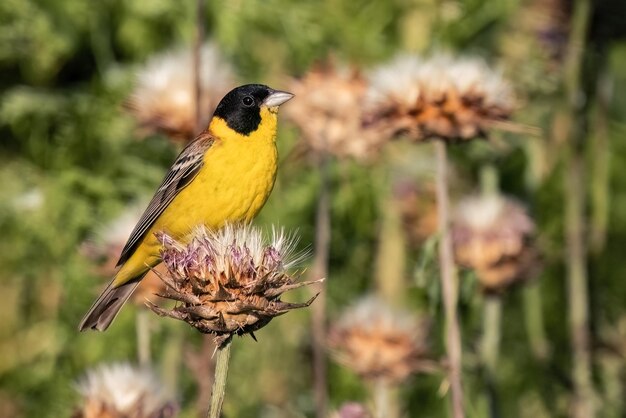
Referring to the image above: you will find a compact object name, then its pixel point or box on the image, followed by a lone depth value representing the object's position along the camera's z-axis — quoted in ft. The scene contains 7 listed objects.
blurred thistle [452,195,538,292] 29.55
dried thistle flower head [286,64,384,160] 31.96
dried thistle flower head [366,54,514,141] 25.57
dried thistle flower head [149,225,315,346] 17.97
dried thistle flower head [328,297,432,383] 27.81
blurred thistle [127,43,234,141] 29.48
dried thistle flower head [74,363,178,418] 21.99
